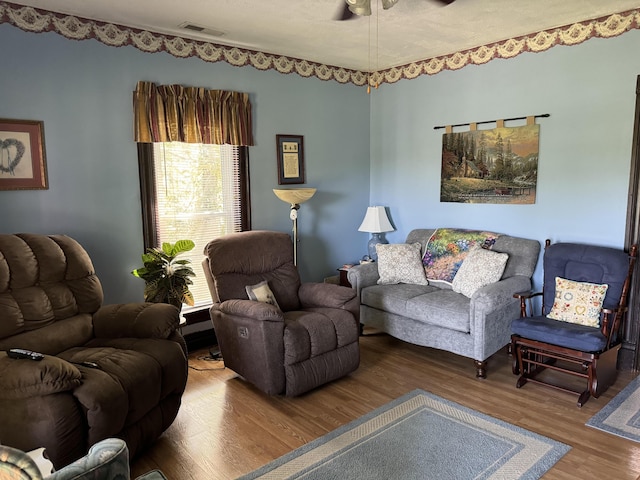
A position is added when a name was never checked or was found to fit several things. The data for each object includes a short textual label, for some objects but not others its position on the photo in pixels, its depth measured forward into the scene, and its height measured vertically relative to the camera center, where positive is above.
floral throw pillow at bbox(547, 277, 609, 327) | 3.33 -0.88
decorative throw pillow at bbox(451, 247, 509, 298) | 3.76 -0.72
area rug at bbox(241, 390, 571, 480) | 2.38 -1.46
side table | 4.74 -0.94
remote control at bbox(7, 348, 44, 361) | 2.11 -0.76
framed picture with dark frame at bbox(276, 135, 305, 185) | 4.52 +0.25
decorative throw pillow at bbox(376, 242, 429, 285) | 4.27 -0.76
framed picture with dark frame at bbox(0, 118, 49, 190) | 3.08 +0.21
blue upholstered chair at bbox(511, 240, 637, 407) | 3.10 -0.99
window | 3.76 -0.07
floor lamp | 4.18 -0.11
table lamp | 4.82 -0.43
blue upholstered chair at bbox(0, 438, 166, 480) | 0.96 -0.67
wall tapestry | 4.01 +0.15
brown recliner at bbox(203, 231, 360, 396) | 3.07 -0.95
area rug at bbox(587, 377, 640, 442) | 2.72 -1.45
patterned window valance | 3.62 +0.58
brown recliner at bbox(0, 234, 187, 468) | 2.01 -0.90
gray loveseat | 3.44 -0.98
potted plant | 3.46 -0.67
